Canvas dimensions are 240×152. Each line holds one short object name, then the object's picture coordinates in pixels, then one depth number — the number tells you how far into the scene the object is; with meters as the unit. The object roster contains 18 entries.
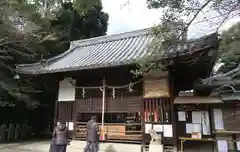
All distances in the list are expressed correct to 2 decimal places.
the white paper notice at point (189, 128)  7.28
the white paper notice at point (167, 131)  6.96
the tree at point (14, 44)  9.48
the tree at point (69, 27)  13.62
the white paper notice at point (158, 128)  7.09
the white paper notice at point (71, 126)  8.42
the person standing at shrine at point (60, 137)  6.39
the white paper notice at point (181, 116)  7.40
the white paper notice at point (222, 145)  6.42
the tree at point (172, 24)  4.15
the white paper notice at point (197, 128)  7.16
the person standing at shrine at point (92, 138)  6.67
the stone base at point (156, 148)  6.75
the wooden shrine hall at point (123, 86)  7.04
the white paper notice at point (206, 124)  7.11
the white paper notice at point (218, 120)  6.73
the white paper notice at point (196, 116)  7.25
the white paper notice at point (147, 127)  7.22
